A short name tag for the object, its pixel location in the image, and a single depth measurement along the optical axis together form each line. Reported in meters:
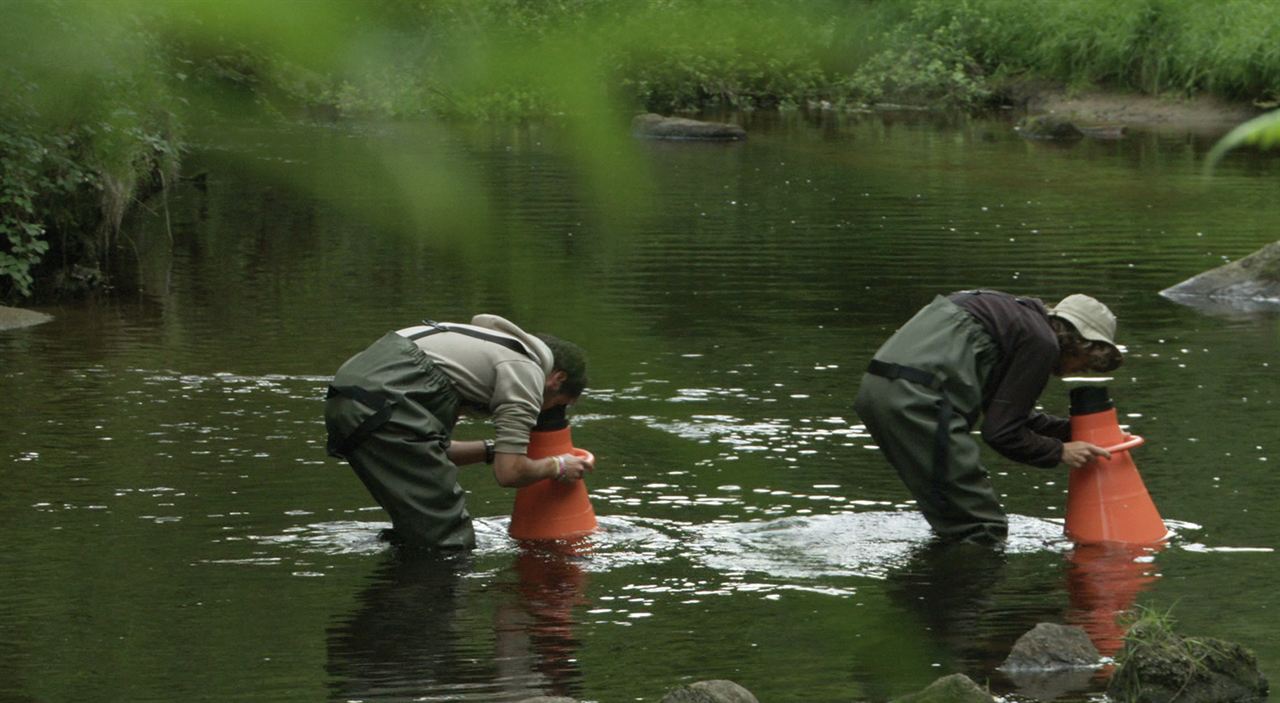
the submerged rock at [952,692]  10.62
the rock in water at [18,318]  30.20
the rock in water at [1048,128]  75.37
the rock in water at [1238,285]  34.66
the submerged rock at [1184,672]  11.55
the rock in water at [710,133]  68.50
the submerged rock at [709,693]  10.53
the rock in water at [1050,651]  12.49
